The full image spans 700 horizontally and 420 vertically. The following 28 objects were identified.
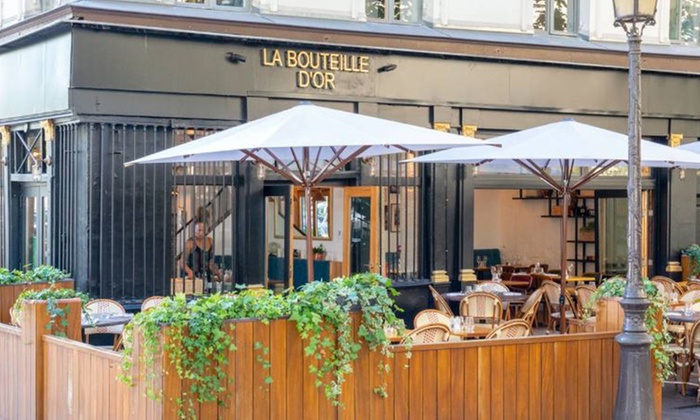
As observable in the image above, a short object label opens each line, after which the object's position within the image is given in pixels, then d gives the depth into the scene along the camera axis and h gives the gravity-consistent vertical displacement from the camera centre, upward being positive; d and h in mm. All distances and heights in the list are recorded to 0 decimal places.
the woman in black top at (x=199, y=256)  16266 -724
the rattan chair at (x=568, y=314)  16406 -1642
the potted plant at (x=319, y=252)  19859 -818
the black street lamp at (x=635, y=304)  9773 -855
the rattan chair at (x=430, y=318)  12859 -1295
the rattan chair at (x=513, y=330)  11466 -1287
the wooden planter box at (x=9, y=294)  12156 -960
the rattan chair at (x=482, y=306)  14930 -1342
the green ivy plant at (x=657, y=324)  10469 -1109
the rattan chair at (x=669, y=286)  17109 -1233
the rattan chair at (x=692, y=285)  17189 -1273
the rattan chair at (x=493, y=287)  17227 -1255
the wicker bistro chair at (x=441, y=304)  15452 -1367
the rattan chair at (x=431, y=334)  11297 -1303
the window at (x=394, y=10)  18406 +3308
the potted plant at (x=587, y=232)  24328 -552
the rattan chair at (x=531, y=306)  15083 -1401
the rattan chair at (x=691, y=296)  15868 -1283
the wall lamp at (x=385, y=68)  17766 +2240
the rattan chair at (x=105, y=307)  13720 -1263
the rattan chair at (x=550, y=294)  17391 -1371
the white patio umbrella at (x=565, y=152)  13016 +682
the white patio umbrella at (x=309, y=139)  10758 +686
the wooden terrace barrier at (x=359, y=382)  8445 -1460
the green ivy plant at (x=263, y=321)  8133 -930
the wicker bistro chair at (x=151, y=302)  13877 -1193
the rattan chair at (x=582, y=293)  15891 -1252
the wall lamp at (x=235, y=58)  16297 +2200
